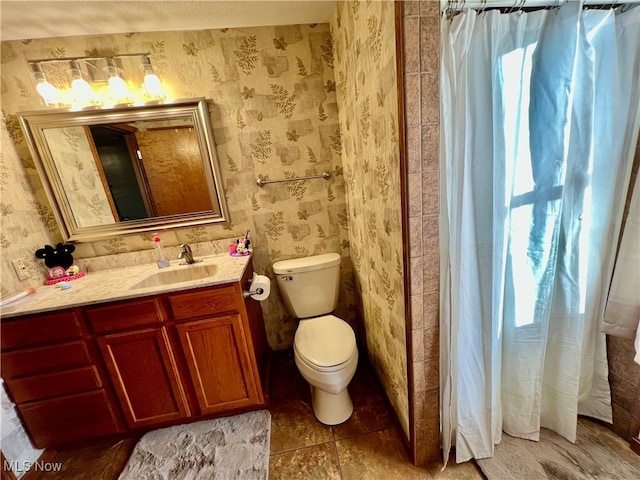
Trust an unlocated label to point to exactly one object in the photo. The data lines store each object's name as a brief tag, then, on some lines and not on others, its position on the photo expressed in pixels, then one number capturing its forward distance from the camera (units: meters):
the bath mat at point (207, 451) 1.22
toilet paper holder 1.39
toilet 1.27
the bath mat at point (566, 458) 1.05
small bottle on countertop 1.60
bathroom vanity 1.21
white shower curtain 0.85
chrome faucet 1.58
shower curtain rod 0.80
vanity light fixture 1.41
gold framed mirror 1.50
